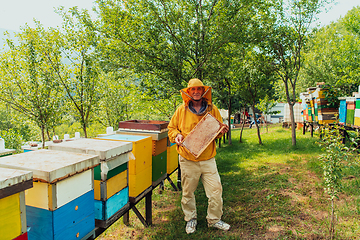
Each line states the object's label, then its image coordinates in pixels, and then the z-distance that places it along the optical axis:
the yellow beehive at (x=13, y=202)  1.18
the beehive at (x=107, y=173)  1.99
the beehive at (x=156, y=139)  3.16
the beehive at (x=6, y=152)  2.35
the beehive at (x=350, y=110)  5.28
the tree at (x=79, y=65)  6.37
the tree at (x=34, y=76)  6.19
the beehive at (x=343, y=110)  5.75
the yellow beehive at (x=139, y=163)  2.55
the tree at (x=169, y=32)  5.23
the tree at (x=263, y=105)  16.17
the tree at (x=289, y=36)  7.55
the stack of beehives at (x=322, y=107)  7.27
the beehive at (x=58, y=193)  1.47
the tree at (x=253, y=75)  8.27
